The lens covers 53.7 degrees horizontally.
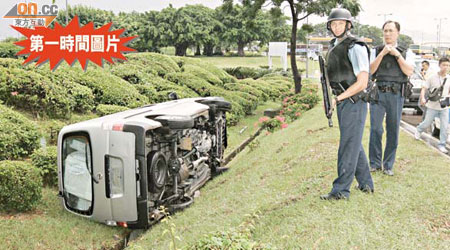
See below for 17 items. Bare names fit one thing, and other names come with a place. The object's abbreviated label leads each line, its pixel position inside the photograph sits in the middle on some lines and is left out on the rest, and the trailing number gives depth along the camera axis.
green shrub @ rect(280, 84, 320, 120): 17.26
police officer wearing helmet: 4.90
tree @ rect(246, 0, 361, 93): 20.83
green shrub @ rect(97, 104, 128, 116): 9.73
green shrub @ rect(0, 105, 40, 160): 7.30
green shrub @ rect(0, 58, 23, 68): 11.14
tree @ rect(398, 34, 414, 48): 128.50
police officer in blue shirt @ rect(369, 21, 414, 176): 6.17
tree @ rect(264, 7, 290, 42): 70.50
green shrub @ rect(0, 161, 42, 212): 6.22
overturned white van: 5.88
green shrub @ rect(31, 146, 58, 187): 7.34
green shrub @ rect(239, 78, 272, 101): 21.17
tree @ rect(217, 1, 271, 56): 67.19
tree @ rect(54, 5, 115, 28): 55.38
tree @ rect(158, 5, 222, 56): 59.50
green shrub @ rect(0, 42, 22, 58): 17.64
